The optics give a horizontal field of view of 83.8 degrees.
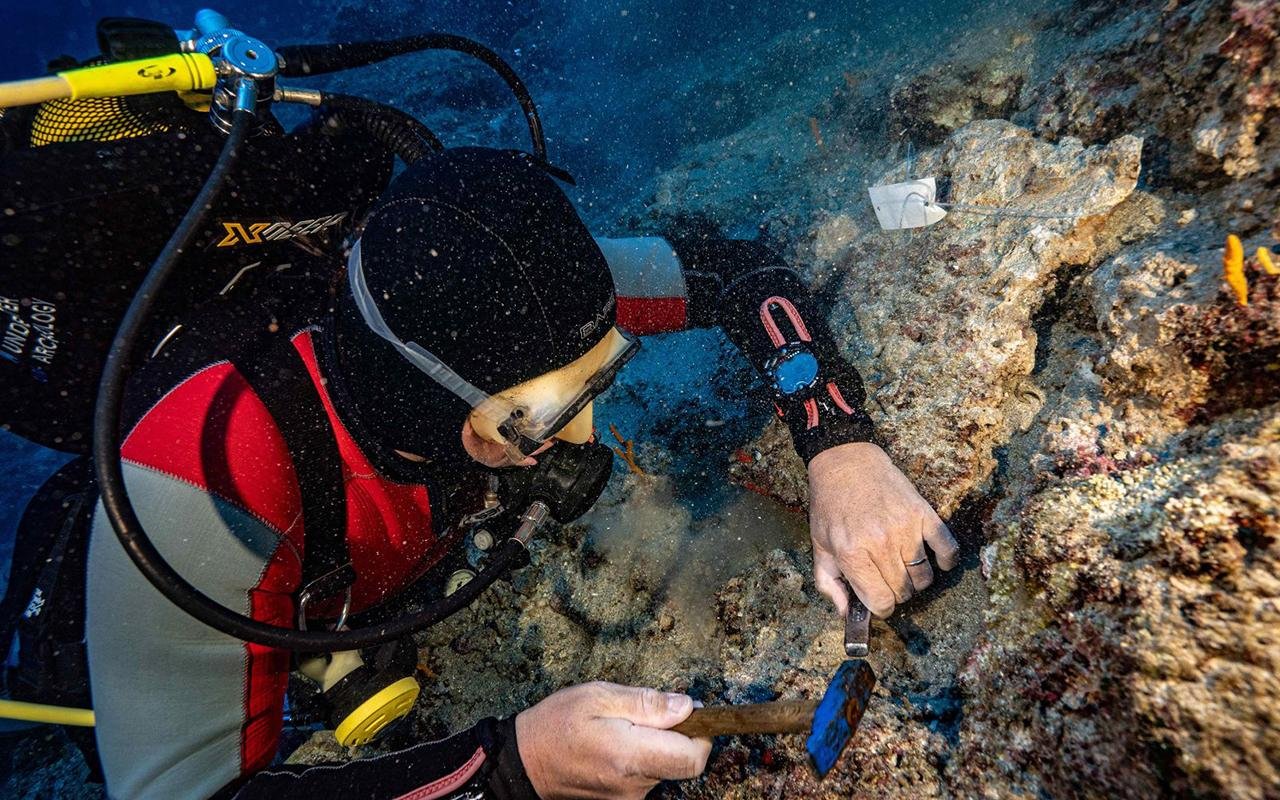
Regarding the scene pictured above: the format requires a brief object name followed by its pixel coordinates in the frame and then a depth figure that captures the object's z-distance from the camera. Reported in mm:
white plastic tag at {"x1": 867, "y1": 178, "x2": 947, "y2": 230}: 746
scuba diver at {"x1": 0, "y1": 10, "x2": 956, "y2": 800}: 483
